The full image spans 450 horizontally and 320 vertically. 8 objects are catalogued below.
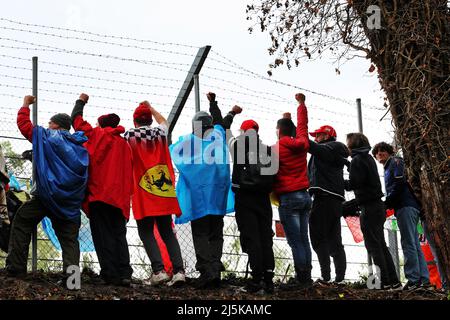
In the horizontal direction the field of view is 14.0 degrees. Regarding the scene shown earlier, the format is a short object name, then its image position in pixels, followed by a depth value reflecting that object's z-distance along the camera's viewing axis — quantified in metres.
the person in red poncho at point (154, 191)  16.84
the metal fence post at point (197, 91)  19.12
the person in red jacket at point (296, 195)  17.29
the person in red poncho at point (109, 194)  16.50
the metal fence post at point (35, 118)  17.23
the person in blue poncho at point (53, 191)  16.31
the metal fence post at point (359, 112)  21.23
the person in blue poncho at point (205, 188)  16.89
